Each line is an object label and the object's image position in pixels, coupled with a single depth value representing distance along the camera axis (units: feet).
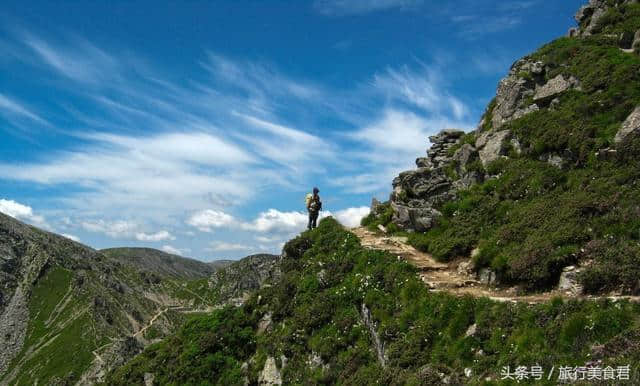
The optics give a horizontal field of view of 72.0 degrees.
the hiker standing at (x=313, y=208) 123.13
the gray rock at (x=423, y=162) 130.54
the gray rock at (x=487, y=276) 69.21
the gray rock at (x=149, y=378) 96.78
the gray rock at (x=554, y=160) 83.66
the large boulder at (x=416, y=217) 96.21
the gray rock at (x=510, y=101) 111.96
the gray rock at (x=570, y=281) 55.26
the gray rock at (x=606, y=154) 73.67
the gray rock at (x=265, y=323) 94.25
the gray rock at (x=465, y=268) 75.36
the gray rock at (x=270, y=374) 79.92
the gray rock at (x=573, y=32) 129.18
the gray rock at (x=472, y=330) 53.44
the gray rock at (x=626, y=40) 106.01
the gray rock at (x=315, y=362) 72.03
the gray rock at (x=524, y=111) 105.17
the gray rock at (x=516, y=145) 96.84
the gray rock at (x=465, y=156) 108.88
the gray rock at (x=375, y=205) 124.06
